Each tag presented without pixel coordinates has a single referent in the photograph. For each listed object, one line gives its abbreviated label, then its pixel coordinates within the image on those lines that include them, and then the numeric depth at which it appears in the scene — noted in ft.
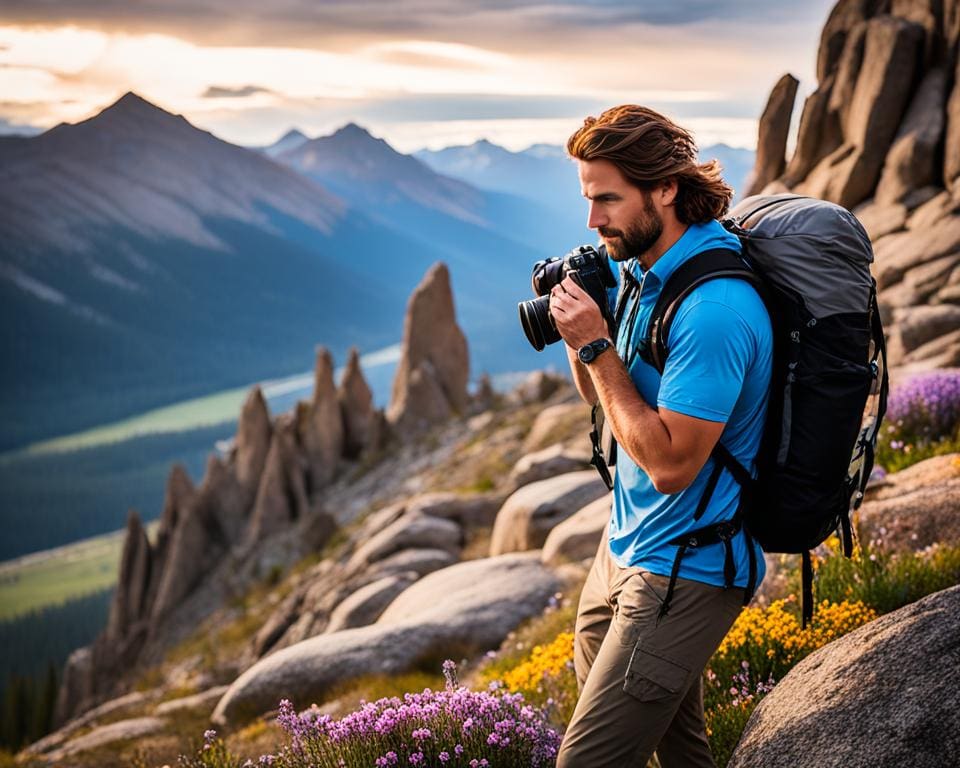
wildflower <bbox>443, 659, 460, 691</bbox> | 16.75
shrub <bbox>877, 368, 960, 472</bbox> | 33.53
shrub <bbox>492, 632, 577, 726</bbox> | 21.59
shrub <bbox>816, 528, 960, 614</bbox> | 20.43
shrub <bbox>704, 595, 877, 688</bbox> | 19.01
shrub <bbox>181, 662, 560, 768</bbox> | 15.49
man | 11.39
